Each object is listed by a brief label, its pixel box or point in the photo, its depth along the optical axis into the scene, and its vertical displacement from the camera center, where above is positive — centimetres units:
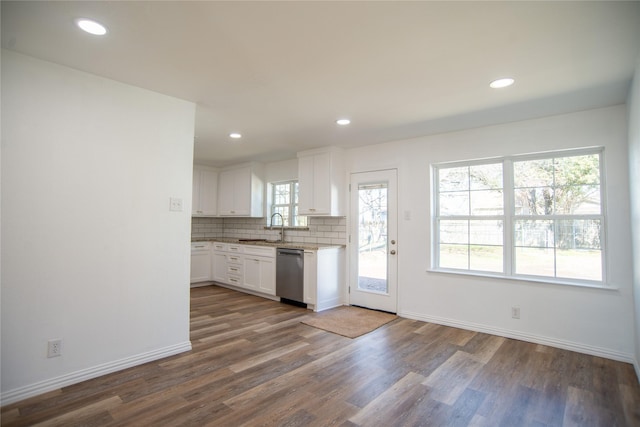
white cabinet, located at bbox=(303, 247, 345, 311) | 459 -79
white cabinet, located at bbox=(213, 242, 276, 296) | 520 -74
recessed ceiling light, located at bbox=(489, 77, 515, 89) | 257 +114
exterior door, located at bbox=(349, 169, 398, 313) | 448 -24
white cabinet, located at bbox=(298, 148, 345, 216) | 477 +62
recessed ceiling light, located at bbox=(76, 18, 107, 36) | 189 +116
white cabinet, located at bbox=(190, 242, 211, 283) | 610 -73
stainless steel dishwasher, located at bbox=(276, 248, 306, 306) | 476 -77
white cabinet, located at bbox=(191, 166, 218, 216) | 647 +64
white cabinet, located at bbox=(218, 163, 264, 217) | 611 +61
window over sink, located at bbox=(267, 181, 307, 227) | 590 +39
